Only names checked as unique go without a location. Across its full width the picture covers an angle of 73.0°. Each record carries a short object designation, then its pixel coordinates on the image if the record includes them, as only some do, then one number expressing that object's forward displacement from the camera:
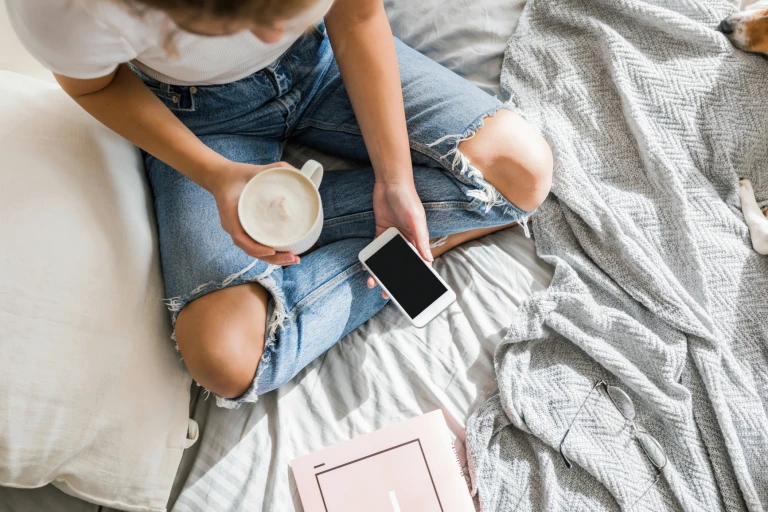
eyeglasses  0.78
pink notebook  0.78
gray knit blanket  0.79
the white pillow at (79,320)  0.64
